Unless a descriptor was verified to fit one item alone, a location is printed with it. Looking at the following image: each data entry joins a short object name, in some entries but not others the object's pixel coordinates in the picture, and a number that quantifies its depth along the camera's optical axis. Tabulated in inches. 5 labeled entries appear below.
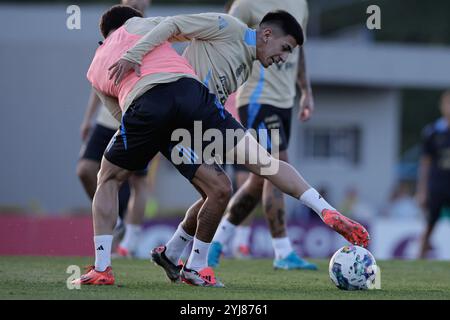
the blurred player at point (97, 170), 871.1
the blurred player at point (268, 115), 753.6
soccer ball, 550.9
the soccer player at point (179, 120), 550.0
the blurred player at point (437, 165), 1181.1
